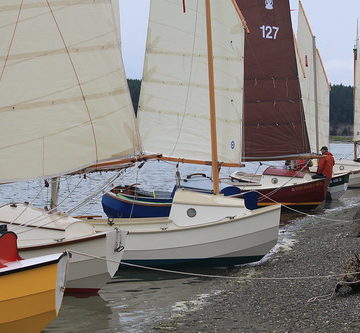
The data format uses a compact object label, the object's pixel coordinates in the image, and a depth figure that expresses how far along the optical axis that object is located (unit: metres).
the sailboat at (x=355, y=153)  41.06
